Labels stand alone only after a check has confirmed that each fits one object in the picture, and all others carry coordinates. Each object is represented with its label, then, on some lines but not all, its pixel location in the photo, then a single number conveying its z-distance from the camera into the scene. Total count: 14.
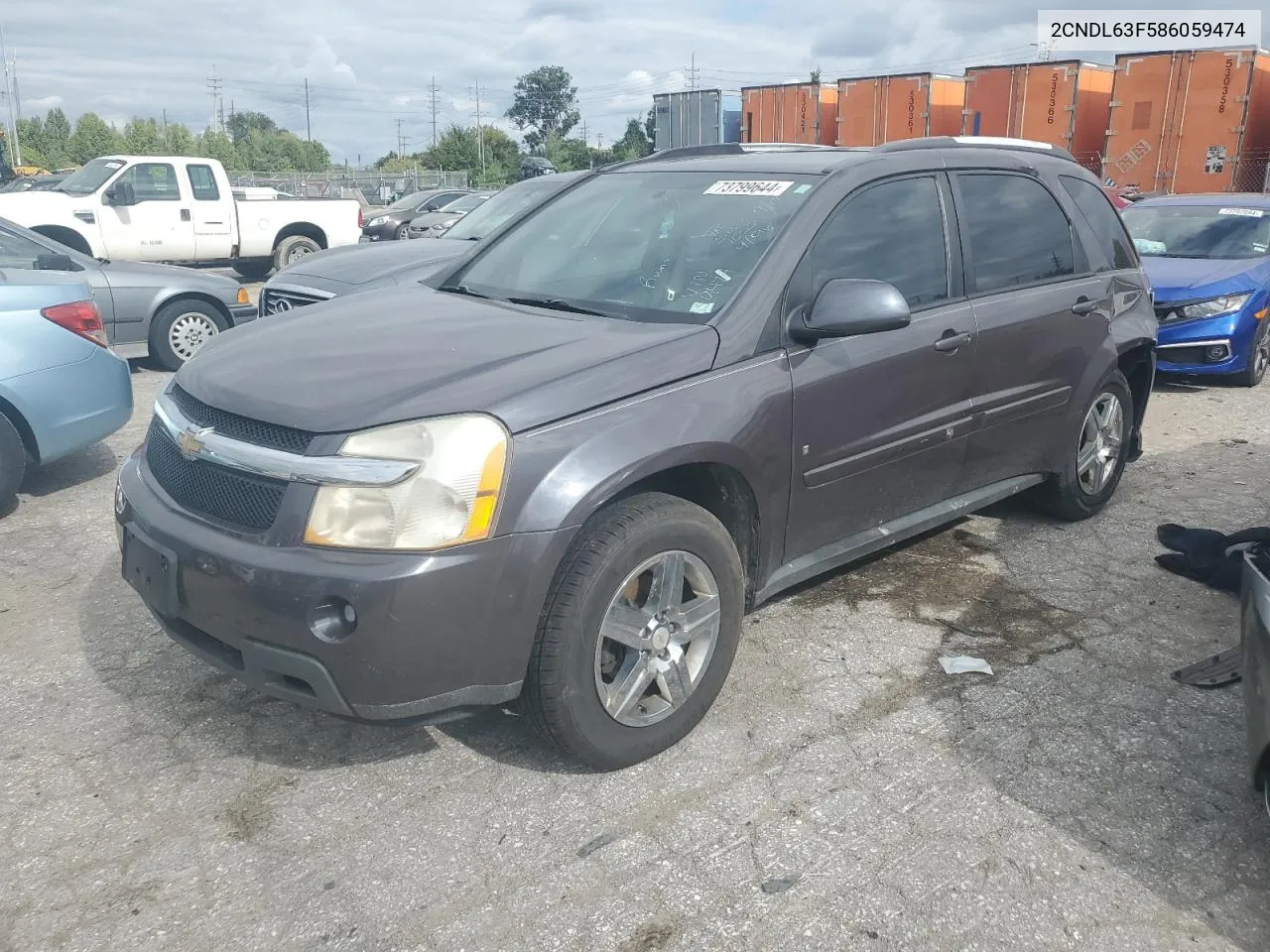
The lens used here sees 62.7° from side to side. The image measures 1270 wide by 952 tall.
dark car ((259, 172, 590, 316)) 7.17
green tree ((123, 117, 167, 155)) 70.62
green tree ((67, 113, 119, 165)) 78.88
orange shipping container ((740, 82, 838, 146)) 25.91
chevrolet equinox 2.61
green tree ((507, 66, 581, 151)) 103.81
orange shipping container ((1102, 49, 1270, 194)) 18.70
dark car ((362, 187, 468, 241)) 19.38
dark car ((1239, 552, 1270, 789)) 2.48
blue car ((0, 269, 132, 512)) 5.15
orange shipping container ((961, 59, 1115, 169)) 21.16
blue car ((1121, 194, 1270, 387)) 8.30
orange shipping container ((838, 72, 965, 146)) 23.12
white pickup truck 13.38
